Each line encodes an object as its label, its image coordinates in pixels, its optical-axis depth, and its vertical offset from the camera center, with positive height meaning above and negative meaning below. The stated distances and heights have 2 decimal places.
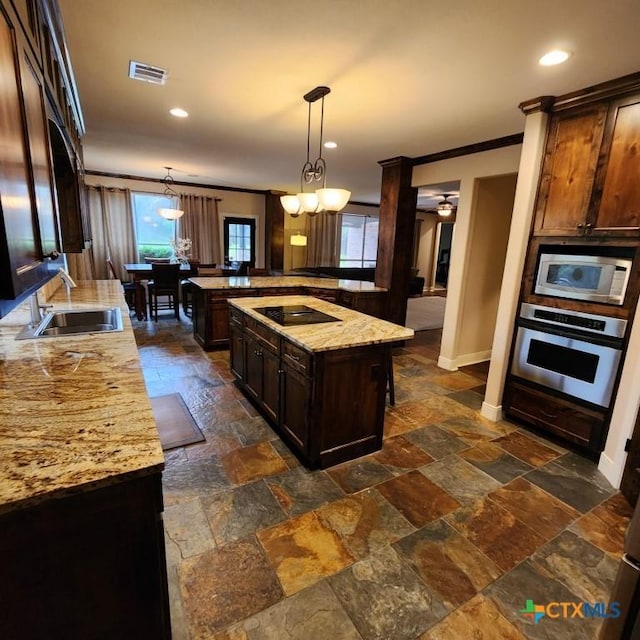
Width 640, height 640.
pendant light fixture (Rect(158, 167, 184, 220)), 6.40 +0.93
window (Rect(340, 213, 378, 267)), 10.62 +0.23
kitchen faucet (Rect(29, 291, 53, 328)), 2.10 -0.47
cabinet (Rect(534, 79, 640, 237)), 2.22 +0.58
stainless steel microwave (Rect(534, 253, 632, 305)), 2.30 -0.14
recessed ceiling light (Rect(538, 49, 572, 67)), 1.97 +1.13
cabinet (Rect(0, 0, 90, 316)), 0.91 +0.28
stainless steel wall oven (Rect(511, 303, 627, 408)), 2.37 -0.69
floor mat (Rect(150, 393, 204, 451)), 2.63 -1.47
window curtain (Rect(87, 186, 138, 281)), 6.87 +0.16
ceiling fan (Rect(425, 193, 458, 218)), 7.48 +0.95
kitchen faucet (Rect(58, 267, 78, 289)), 2.74 -0.34
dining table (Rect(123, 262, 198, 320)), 5.94 -0.67
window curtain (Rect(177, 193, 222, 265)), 7.59 +0.33
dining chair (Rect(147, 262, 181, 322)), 5.76 -0.73
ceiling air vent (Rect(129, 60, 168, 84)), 2.34 +1.13
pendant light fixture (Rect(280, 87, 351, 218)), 2.67 +0.41
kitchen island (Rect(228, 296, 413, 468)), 2.22 -0.89
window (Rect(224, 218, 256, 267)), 8.20 +0.05
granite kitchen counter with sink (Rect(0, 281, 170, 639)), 0.80 -0.68
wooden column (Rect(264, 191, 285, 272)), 8.06 +0.32
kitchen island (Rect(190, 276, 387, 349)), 4.55 -0.68
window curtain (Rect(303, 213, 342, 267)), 9.62 +0.17
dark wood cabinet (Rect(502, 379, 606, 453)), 2.50 -1.21
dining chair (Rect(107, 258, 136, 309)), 6.10 -0.88
